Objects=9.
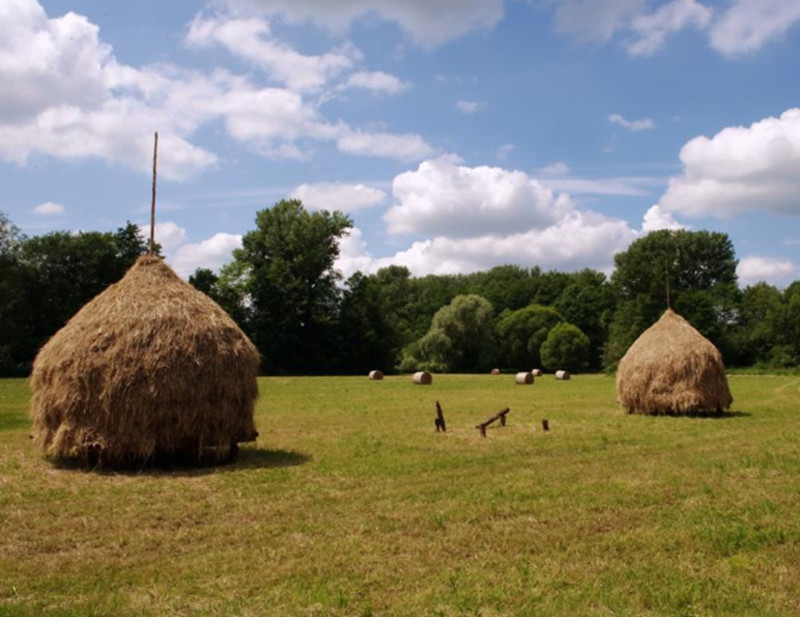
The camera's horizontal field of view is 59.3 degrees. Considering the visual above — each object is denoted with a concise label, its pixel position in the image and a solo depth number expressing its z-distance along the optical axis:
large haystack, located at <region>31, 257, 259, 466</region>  13.04
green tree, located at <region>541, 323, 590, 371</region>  78.62
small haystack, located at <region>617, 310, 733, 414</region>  23.66
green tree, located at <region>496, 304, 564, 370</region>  85.89
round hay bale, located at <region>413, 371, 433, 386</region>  46.81
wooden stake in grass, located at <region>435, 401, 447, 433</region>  19.81
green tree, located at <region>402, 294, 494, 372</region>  78.38
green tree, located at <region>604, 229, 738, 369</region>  68.75
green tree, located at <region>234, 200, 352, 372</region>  70.62
